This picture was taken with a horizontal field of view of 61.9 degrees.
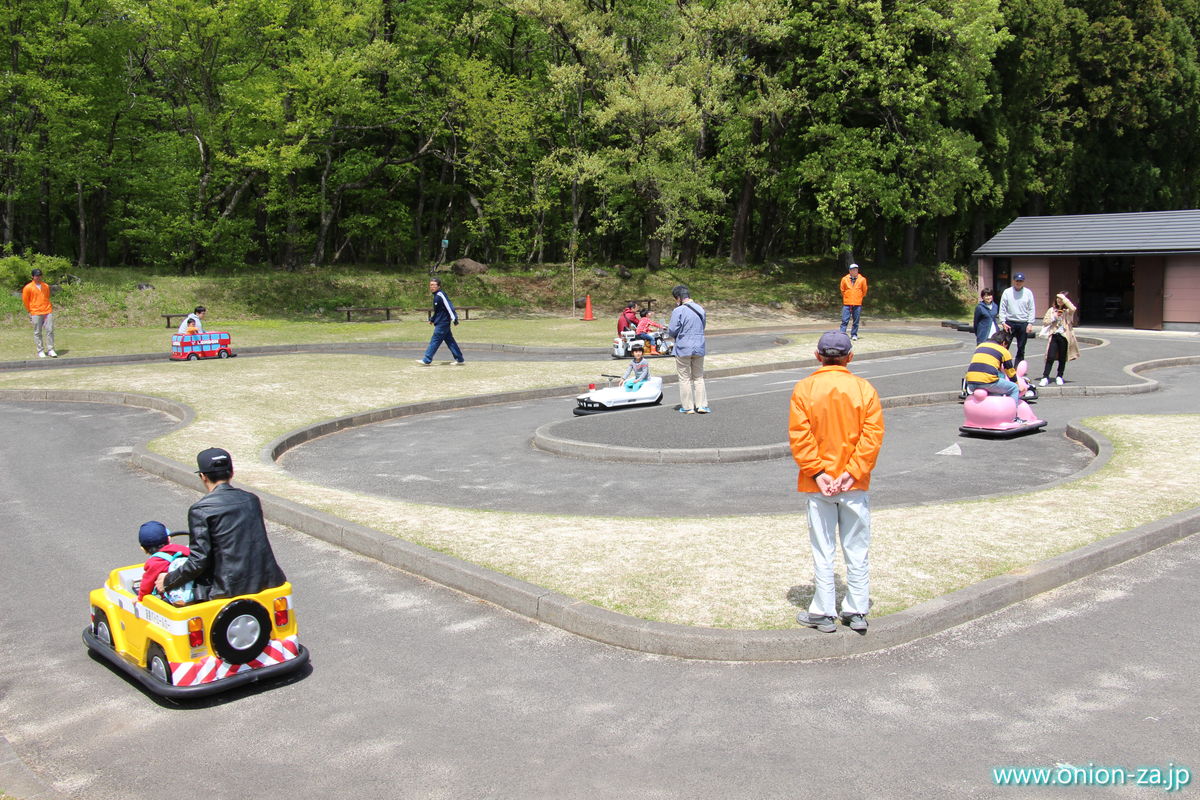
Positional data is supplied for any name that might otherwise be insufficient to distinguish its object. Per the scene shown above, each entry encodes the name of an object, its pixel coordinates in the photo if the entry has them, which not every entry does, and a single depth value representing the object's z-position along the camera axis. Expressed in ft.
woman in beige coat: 59.36
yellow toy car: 18.19
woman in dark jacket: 60.54
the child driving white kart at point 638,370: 56.49
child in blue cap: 19.71
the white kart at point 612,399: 54.85
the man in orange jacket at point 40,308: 74.38
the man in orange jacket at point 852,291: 84.38
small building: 111.86
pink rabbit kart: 46.39
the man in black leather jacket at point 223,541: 18.81
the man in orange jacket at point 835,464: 19.88
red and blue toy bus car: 77.66
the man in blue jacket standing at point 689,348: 51.49
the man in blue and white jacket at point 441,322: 71.20
